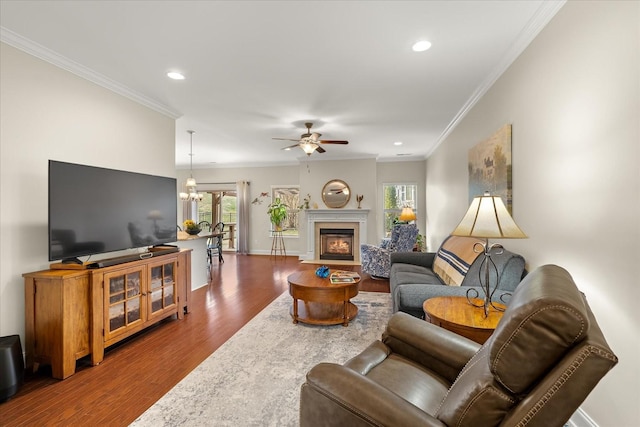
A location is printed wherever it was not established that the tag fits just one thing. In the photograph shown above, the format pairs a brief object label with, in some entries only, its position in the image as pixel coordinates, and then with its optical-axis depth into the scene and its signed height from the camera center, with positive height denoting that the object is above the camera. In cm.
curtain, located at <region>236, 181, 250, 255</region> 860 -10
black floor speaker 201 -110
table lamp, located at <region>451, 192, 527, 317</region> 177 -7
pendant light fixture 576 +42
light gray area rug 186 -129
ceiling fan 453 +109
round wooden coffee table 319 -93
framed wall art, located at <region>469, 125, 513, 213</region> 265 +48
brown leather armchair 74 -48
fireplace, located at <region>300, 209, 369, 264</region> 730 -33
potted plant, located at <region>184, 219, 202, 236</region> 481 -28
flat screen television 239 +1
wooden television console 229 -85
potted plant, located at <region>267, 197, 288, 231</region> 801 -3
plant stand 848 -94
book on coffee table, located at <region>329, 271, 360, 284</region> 332 -76
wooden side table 175 -67
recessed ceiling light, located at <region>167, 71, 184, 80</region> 295 +139
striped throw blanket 298 -54
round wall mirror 748 +46
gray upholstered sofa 234 -63
